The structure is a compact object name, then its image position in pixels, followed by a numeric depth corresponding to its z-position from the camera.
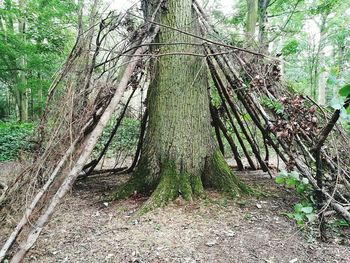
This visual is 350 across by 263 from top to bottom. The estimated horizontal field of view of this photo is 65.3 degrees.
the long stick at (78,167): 1.89
